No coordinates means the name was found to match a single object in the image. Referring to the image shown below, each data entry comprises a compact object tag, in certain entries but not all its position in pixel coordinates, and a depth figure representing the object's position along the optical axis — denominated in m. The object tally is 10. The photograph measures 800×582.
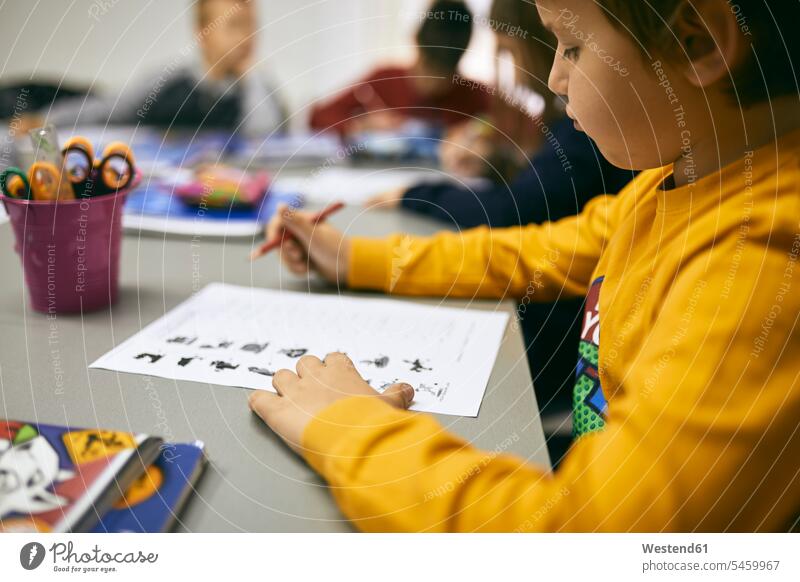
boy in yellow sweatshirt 0.30
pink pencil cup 0.48
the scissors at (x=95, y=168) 0.50
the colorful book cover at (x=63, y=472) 0.29
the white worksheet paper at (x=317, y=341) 0.42
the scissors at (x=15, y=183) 0.48
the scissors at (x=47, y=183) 0.48
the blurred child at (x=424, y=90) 1.38
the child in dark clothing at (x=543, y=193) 0.68
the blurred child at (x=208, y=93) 1.40
